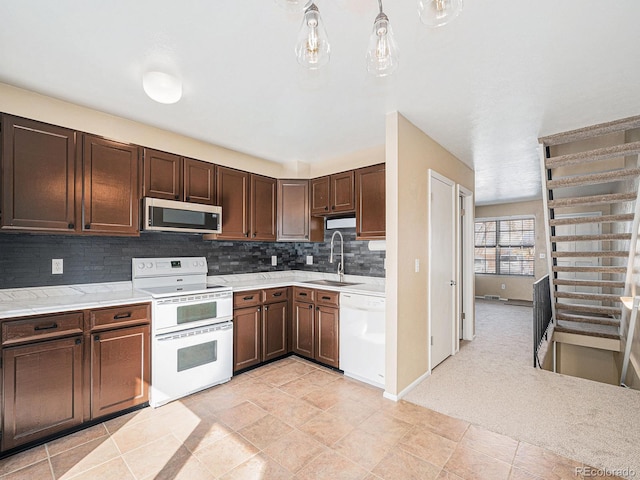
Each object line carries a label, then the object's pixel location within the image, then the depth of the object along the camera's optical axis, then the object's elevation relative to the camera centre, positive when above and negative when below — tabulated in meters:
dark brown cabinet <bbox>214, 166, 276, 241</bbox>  3.50 +0.46
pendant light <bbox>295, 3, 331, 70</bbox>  1.08 +0.74
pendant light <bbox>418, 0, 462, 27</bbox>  0.99 +0.76
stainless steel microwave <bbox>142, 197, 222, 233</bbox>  2.79 +0.26
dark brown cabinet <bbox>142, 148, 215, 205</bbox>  2.90 +0.66
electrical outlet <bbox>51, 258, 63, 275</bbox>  2.57 -0.19
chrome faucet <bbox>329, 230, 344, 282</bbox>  3.94 -0.21
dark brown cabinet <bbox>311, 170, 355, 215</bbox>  3.60 +0.60
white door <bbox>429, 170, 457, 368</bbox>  3.28 -0.28
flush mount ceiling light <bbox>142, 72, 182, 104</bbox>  2.11 +1.09
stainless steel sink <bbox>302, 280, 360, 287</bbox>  3.56 -0.49
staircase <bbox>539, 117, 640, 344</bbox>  3.10 +0.47
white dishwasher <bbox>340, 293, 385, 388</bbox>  2.93 -0.93
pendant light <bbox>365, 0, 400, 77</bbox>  1.11 +0.72
